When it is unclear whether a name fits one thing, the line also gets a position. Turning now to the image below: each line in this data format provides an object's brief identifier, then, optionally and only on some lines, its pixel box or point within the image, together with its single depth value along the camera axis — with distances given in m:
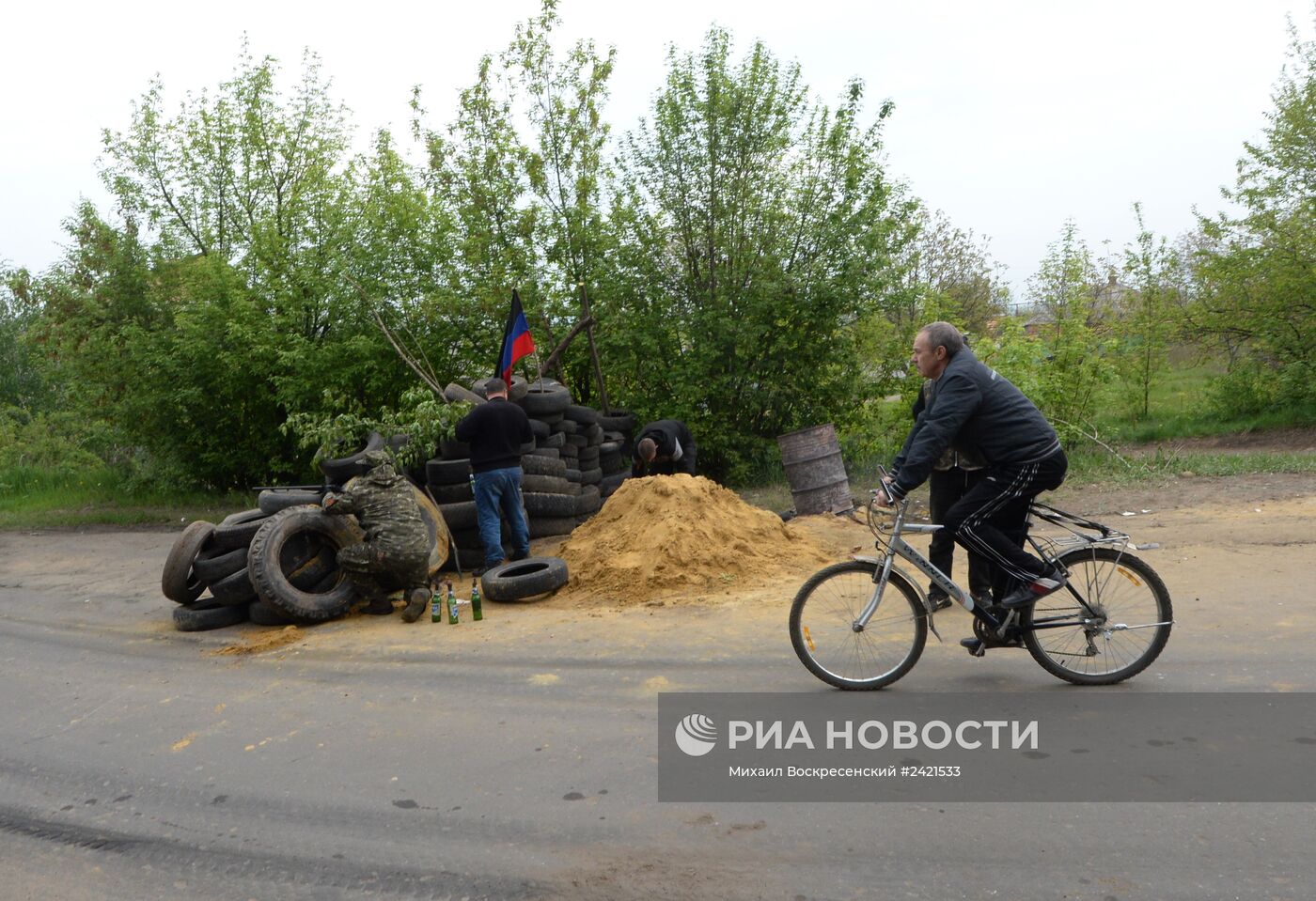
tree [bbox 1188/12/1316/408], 19.55
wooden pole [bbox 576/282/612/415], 15.29
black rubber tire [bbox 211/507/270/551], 9.25
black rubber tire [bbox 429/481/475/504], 10.92
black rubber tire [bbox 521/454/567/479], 11.53
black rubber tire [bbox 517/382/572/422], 12.34
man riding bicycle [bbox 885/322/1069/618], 5.70
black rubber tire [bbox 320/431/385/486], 10.33
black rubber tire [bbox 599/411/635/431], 14.88
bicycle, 5.67
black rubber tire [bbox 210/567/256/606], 8.88
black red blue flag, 12.50
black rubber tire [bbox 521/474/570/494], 11.43
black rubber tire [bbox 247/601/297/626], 8.78
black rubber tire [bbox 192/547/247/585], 9.09
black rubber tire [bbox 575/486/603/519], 12.43
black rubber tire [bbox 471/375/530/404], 12.30
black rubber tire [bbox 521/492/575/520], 11.45
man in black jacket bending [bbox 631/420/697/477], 11.75
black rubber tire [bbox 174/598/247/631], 8.89
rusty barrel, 12.66
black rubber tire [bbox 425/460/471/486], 10.98
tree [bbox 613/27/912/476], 15.14
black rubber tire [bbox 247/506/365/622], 8.55
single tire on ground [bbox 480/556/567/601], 8.96
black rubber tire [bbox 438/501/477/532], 10.74
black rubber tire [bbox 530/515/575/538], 11.77
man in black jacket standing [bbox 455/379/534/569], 10.20
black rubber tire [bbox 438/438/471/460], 11.29
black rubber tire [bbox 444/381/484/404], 12.19
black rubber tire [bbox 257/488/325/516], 9.88
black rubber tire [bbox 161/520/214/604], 9.05
